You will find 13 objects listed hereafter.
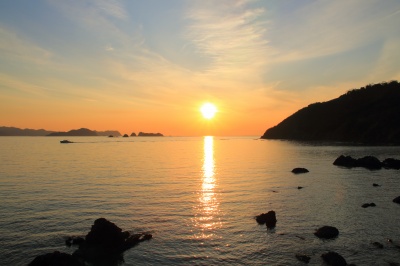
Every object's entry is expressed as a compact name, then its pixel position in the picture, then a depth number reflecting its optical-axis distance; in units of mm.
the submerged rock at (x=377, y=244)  21978
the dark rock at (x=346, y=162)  73562
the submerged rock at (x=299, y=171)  64875
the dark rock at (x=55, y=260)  17578
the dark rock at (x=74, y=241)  22689
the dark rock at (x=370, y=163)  69325
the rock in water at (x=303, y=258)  19720
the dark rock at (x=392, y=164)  68381
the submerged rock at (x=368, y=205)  33744
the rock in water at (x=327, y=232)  24016
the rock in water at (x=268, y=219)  27106
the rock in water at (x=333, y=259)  18828
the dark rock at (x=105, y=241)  21438
